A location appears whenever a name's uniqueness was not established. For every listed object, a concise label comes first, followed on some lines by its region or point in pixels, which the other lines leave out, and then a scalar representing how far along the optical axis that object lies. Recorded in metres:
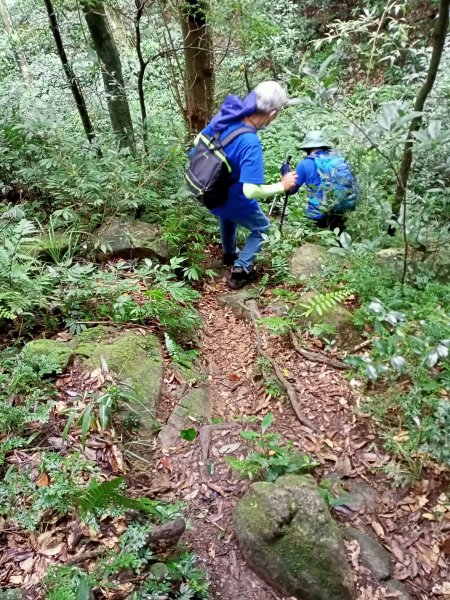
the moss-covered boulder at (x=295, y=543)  2.39
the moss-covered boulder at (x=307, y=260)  5.02
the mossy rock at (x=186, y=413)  3.31
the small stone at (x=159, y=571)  2.19
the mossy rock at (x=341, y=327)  4.13
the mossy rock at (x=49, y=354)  3.35
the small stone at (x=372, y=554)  2.60
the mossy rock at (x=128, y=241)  5.16
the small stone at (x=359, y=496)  2.94
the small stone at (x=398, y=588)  2.51
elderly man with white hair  4.22
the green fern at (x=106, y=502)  2.21
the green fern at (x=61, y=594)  1.93
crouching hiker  5.16
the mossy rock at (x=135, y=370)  3.27
